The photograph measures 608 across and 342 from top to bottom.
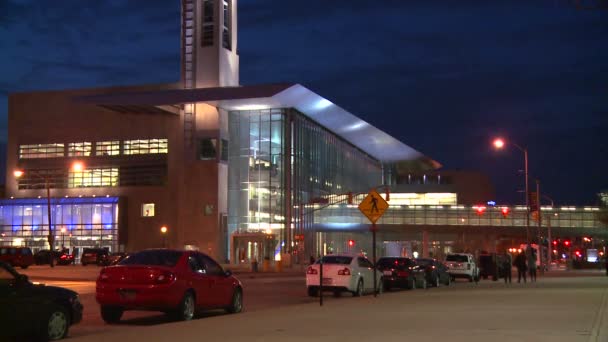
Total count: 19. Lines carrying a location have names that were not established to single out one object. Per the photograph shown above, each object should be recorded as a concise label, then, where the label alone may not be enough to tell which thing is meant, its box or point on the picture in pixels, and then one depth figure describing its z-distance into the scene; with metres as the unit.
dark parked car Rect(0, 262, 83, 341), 13.47
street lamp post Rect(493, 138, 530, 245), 49.25
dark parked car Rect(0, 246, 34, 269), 57.00
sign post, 26.06
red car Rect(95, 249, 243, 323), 17.23
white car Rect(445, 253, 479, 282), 44.34
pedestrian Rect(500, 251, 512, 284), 41.69
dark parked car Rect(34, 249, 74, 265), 74.62
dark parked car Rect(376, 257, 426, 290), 34.75
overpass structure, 91.81
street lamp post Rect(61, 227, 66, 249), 88.56
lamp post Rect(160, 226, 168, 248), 82.85
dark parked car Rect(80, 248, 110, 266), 71.50
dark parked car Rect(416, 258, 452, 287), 37.75
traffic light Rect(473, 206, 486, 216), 82.06
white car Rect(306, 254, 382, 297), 28.78
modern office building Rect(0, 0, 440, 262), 81.19
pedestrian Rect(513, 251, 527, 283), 40.78
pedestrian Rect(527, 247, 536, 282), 42.44
